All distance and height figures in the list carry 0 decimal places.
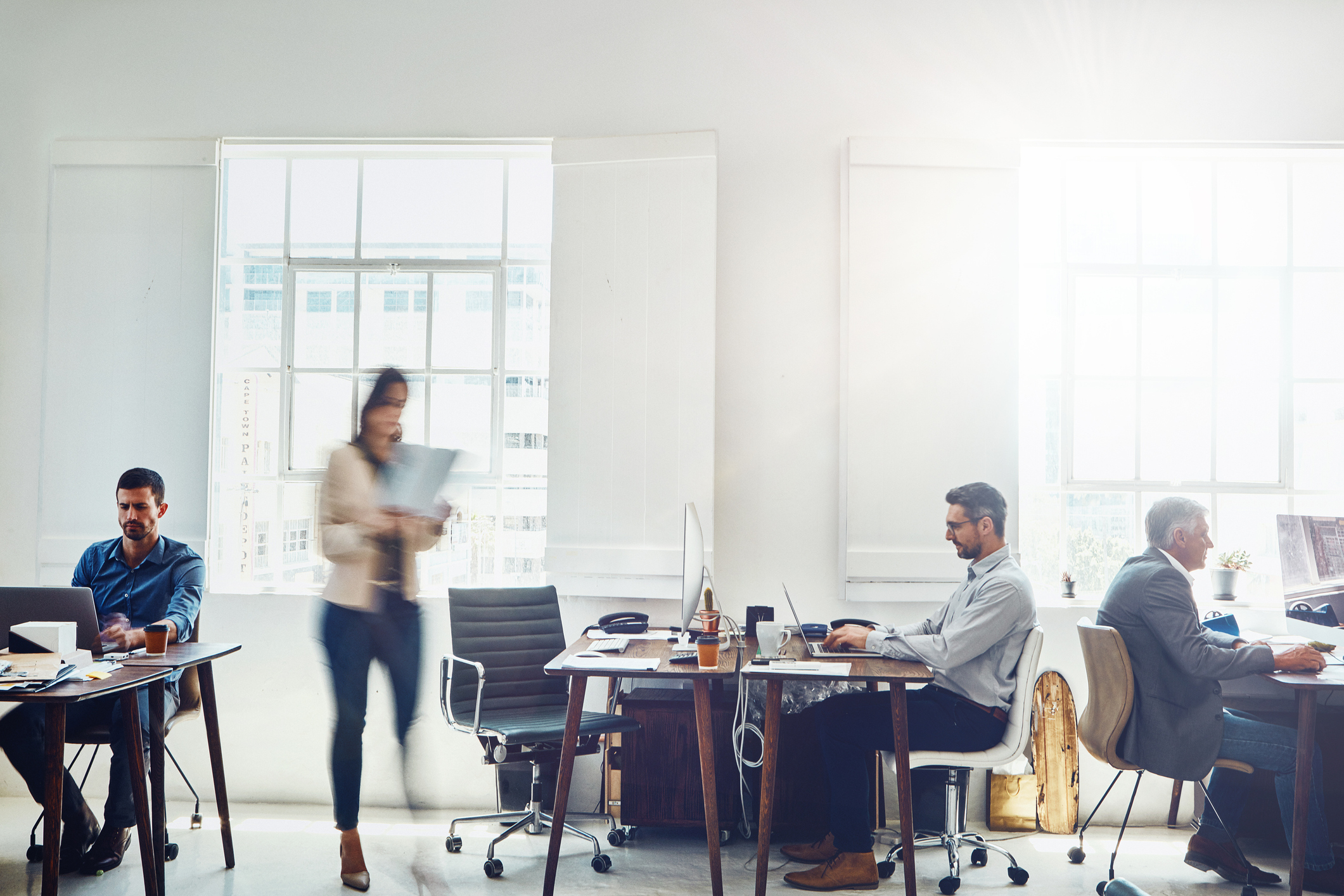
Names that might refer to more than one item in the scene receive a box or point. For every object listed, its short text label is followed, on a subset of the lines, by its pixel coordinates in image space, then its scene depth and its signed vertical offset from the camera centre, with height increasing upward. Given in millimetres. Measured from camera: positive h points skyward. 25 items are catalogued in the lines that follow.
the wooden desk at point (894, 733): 2969 -926
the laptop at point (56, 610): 2953 -522
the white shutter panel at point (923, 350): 4207 +580
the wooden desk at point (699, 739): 2980 -937
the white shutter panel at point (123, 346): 4387 +550
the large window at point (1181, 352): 4469 +632
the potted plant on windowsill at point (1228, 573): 4219 -463
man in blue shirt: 3357 -628
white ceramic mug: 3400 -664
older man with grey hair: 3164 -715
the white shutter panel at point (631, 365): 4242 +483
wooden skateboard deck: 3986 -1279
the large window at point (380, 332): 4555 +664
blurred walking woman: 3033 -414
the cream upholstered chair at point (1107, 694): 3314 -843
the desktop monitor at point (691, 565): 3307 -371
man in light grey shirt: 3223 -875
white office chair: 3221 -1016
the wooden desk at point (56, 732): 2564 -829
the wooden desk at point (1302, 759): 3034 -977
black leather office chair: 3570 -949
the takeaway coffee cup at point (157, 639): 3096 -645
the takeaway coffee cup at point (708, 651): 3053 -639
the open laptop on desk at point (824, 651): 3332 -701
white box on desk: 2832 -582
